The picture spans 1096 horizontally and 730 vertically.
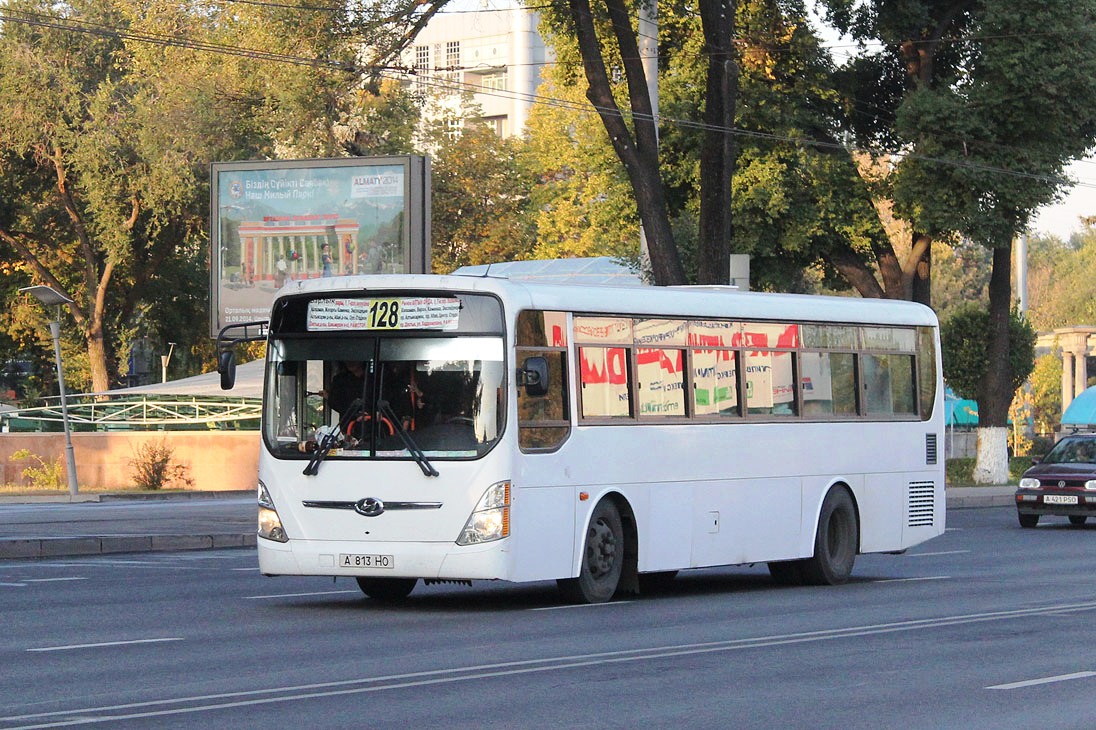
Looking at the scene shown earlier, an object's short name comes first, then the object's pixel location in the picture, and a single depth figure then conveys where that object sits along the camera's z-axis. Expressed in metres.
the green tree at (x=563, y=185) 78.00
